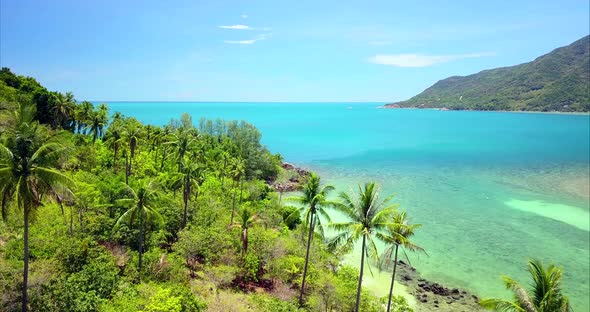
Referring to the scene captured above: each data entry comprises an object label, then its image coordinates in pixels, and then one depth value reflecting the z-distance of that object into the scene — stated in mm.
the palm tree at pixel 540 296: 17516
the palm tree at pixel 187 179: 37094
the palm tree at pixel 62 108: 62469
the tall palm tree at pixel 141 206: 27422
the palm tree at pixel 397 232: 23406
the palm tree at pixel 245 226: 31703
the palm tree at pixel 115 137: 47309
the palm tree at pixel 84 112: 65312
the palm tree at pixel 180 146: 48000
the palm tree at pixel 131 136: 45750
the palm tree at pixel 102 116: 60109
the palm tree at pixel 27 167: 17766
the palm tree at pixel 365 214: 23156
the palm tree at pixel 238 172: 49019
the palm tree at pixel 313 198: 27281
